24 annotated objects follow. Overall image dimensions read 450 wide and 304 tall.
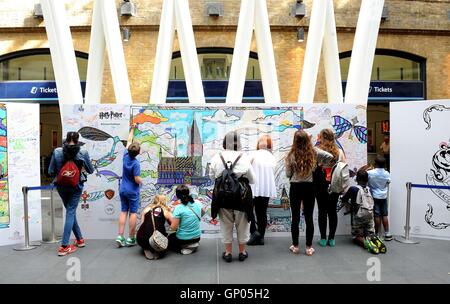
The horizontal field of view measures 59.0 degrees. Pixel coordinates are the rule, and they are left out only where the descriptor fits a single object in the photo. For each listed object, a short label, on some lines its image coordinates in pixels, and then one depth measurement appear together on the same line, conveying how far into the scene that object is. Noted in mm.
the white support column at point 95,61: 9102
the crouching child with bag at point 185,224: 5957
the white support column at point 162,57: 9297
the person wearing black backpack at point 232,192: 5359
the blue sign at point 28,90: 15883
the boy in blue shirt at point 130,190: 6402
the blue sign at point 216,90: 15719
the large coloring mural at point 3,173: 6664
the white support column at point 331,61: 9227
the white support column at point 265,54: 9162
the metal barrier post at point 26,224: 6566
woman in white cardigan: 6539
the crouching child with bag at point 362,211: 6422
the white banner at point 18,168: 6727
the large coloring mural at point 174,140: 7082
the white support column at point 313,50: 8883
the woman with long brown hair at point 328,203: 6449
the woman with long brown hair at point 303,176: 5738
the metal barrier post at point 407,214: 6945
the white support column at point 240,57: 9133
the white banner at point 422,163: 6988
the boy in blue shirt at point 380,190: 6930
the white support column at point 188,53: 9242
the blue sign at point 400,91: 16109
